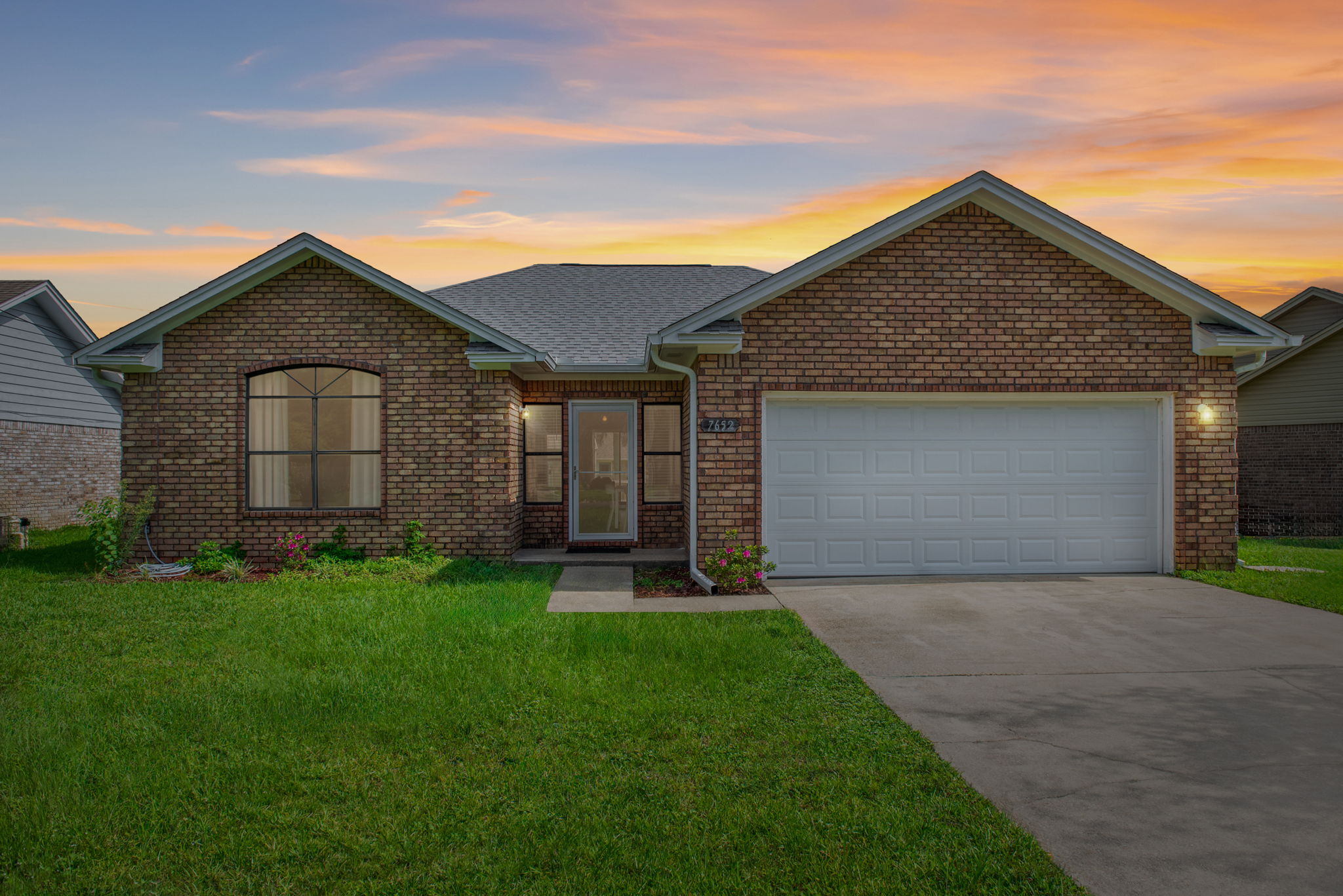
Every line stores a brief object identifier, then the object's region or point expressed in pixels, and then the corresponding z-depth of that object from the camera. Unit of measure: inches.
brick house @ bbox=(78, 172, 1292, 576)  399.5
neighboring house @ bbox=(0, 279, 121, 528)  697.0
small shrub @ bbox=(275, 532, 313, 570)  431.5
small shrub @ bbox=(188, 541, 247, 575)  424.5
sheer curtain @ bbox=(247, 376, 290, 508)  458.3
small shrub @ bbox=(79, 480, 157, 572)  432.5
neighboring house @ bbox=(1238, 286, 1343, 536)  773.9
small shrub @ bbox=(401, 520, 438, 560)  440.1
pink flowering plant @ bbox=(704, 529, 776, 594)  374.0
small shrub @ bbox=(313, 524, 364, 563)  443.8
